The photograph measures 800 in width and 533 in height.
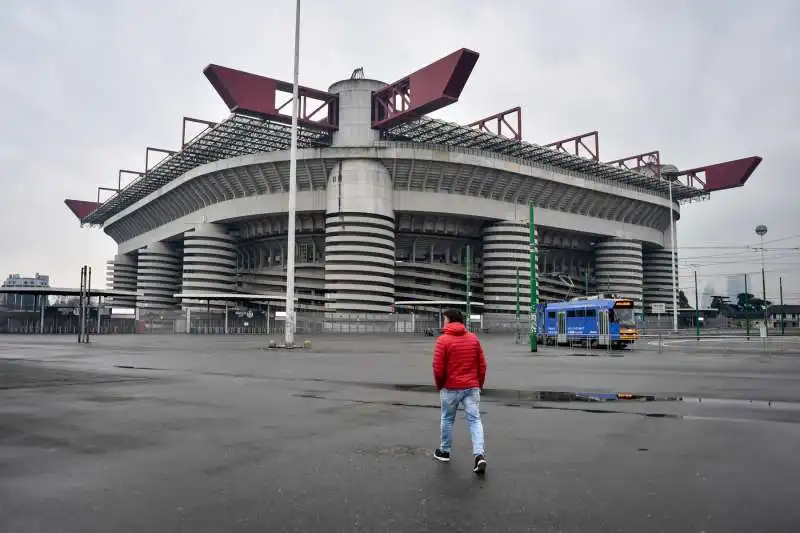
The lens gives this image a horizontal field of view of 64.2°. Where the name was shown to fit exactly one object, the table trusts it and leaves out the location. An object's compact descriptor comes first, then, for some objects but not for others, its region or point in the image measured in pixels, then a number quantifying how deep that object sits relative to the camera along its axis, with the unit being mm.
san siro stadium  64125
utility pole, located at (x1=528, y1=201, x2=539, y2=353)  32406
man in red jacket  6648
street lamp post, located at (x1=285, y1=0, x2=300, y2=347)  33906
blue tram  38062
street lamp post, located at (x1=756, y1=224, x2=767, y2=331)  65375
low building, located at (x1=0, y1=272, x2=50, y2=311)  140850
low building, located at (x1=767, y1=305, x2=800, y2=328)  113312
